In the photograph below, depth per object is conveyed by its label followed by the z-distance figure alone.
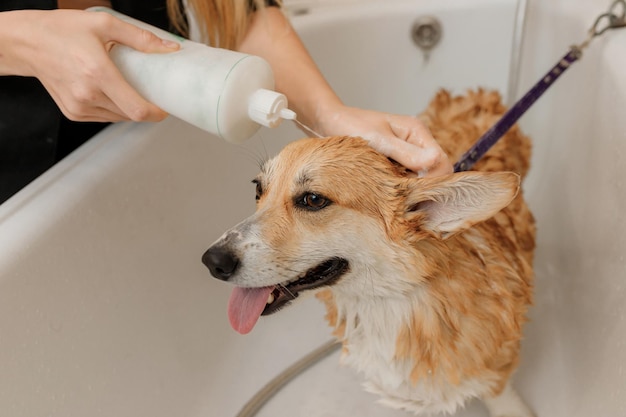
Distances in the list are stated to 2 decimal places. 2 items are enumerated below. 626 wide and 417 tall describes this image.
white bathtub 1.06
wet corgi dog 0.92
